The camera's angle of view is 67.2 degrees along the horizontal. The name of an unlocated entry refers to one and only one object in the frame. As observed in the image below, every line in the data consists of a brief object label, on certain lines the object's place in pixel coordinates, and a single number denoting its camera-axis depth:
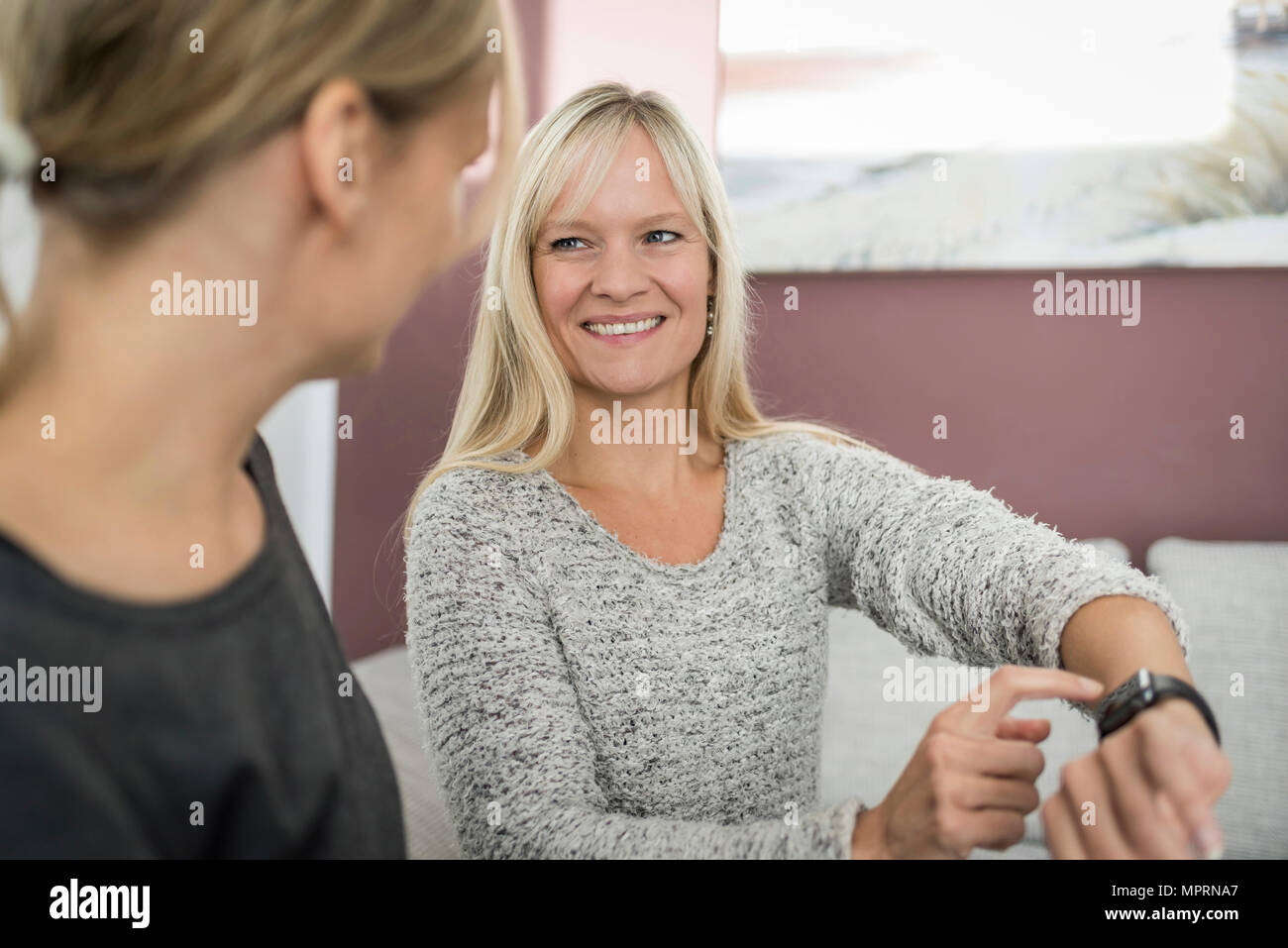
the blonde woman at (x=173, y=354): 0.37
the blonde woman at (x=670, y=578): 0.69
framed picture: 1.67
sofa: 1.47
